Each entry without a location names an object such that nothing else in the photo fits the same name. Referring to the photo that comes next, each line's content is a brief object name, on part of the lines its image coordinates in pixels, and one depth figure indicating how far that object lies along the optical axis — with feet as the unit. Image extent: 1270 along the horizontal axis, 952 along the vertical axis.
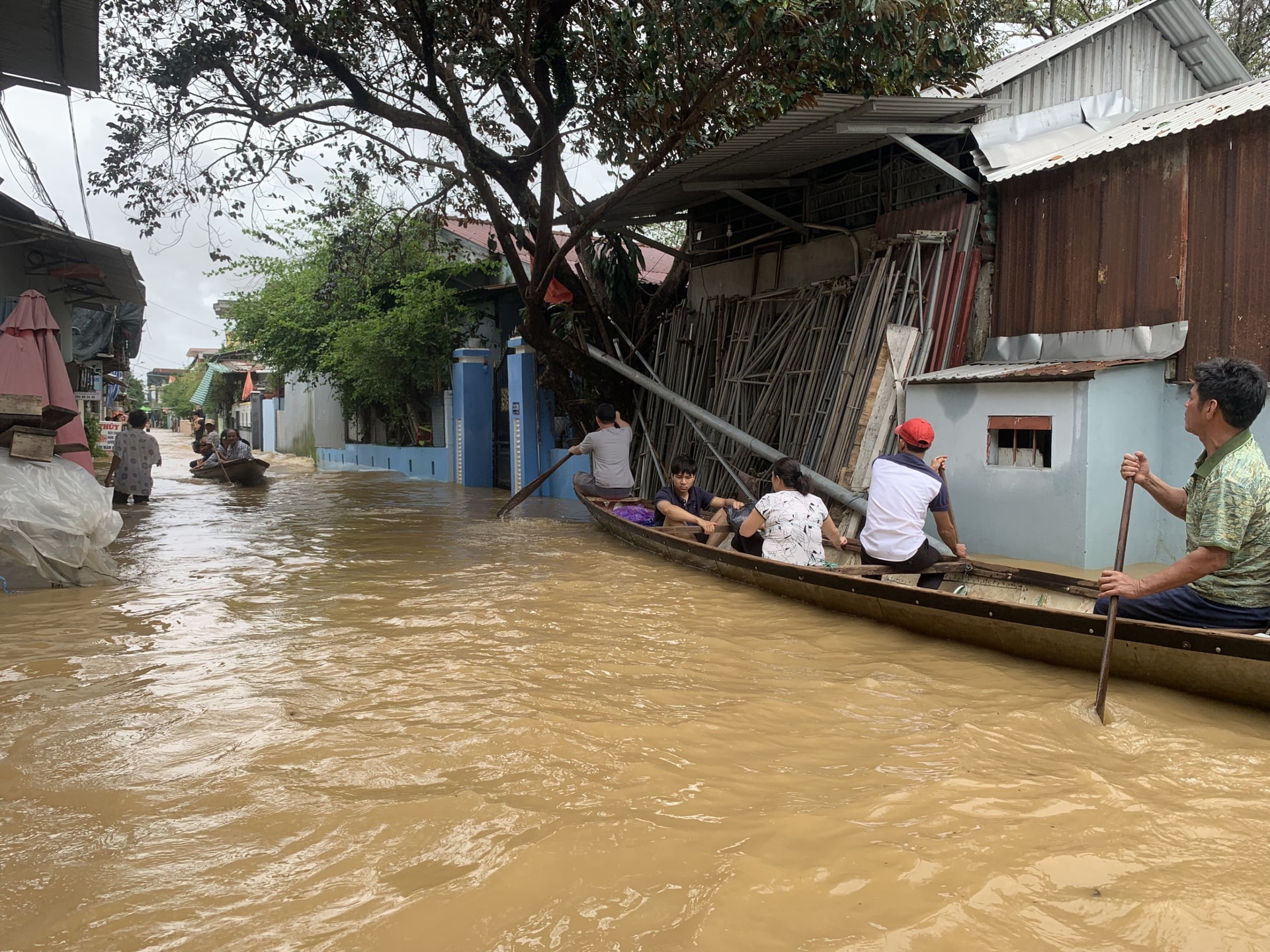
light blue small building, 23.11
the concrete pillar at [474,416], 54.60
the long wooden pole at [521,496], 38.42
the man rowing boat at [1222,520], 12.17
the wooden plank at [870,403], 28.09
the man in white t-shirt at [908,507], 18.85
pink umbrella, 22.38
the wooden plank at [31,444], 21.33
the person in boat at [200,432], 65.98
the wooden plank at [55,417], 21.99
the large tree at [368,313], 57.06
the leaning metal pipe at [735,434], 27.40
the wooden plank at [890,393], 28.14
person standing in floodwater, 42.45
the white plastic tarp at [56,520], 21.63
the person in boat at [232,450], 55.77
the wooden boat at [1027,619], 12.87
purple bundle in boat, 30.78
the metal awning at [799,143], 25.58
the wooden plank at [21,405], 20.84
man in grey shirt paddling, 34.04
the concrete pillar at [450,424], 58.08
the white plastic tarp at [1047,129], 28.02
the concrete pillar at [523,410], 47.91
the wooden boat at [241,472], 55.67
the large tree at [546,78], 23.90
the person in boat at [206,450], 61.95
